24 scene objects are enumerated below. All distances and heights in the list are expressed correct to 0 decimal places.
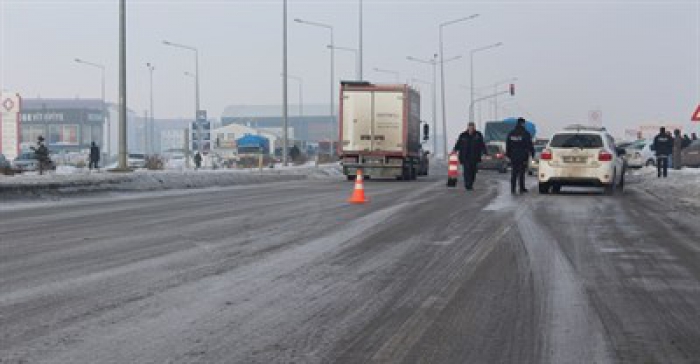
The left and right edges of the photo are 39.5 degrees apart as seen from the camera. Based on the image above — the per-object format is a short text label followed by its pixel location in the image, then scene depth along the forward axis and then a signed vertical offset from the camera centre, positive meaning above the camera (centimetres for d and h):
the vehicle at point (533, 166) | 4159 -62
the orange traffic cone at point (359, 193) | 1967 -85
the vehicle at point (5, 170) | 3249 -66
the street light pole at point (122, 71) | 2900 +239
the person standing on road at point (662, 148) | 3244 +14
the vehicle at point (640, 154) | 4706 -9
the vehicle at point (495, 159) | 4794 -36
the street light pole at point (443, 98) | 7825 +450
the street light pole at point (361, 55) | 5957 +602
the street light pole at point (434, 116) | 9156 +337
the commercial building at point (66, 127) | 14362 +366
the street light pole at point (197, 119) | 5403 +182
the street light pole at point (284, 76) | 4607 +353
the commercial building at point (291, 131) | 18120 +372
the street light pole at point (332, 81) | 6766 +510
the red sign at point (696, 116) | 2928 +110
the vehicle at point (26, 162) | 4596 -61
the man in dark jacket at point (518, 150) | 2369 +4
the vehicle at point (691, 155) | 4525 -13
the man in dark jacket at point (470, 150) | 2508 +4
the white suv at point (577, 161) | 2314 -22
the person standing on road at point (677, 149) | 3694 +13
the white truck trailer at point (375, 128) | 3388 +82
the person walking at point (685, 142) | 4348 +47
